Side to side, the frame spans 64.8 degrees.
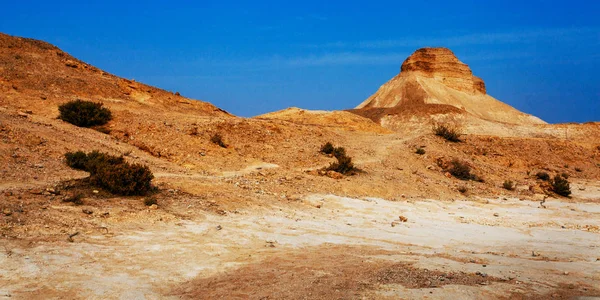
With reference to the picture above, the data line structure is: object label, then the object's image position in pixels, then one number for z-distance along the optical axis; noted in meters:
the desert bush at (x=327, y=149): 20.27
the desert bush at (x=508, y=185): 19.41
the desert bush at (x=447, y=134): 26.97
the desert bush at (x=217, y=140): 18.84
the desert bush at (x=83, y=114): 18.33
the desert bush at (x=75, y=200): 9.02
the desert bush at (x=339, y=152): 19.79
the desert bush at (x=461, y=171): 20.27
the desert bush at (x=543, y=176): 22.65
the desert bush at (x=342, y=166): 16.95
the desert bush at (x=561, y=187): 19.14
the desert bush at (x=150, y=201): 9.76
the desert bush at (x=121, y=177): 10.25
